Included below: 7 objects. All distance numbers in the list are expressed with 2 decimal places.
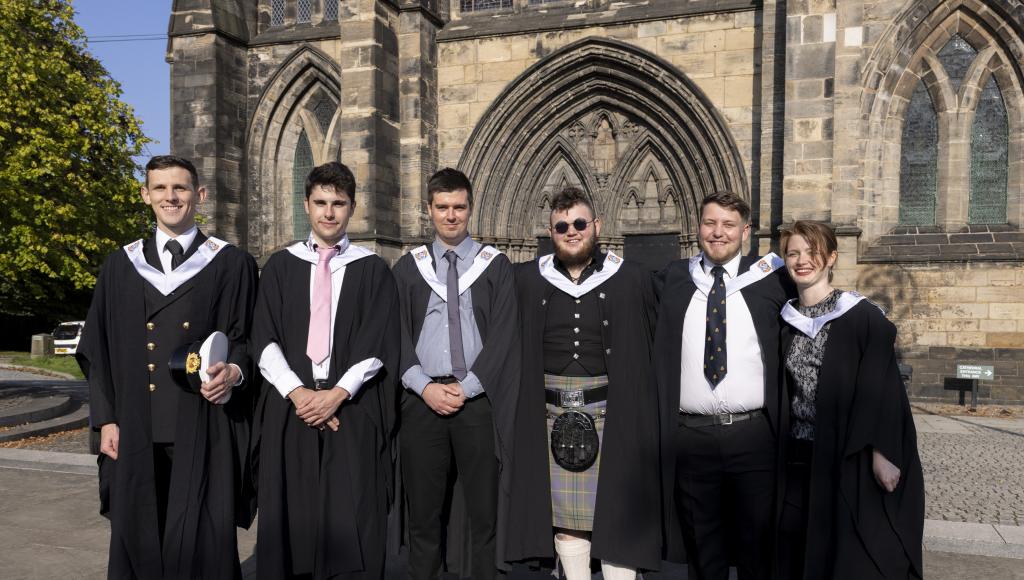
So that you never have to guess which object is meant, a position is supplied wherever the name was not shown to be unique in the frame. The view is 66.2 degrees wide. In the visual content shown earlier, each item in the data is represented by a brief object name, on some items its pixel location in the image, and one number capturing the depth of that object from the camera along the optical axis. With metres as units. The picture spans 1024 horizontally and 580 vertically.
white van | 20.86
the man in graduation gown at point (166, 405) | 3.40
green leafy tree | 8.93
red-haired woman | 3.11
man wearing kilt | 3.59
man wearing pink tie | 3.43
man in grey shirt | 3.61
